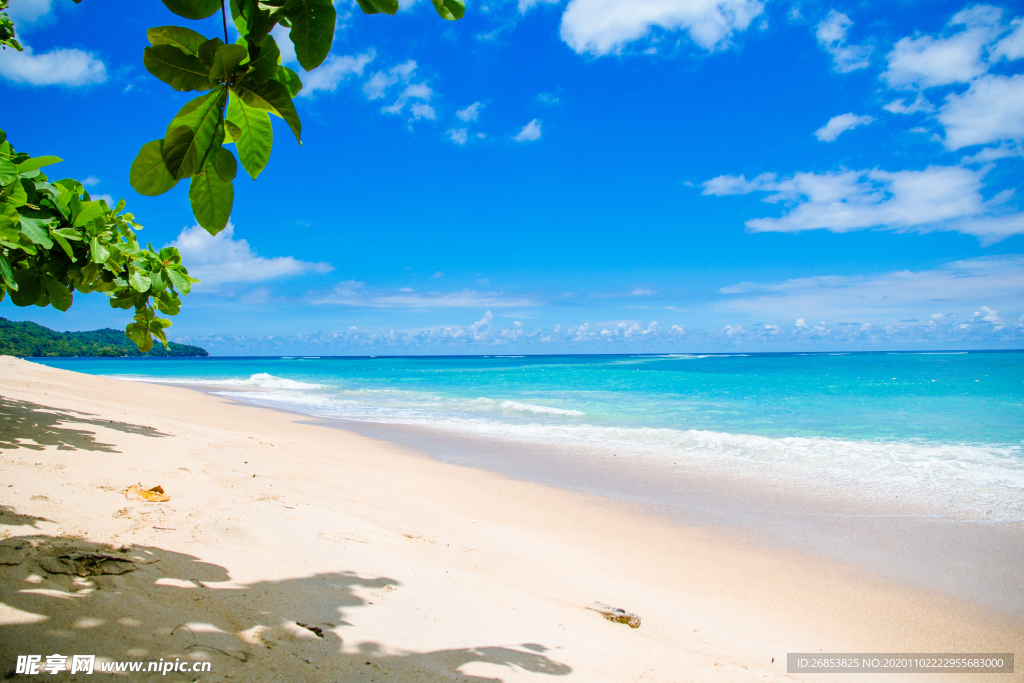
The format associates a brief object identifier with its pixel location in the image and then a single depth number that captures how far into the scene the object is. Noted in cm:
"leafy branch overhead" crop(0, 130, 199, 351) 225
